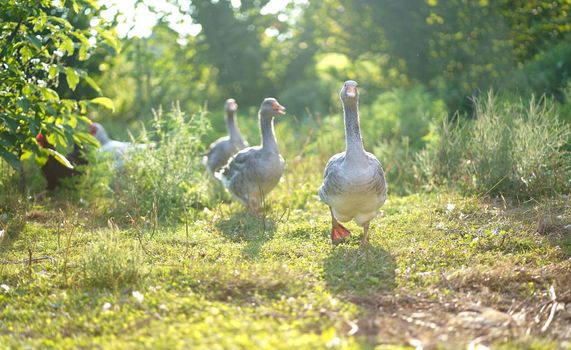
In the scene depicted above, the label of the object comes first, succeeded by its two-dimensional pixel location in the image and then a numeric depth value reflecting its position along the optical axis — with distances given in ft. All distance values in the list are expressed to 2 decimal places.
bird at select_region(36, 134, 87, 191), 30.16
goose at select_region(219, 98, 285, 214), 27.53
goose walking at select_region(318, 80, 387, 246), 19.93
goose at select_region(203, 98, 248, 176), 34.50
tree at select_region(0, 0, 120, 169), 20.89
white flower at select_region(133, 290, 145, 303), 15.81
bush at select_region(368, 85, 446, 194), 32.09
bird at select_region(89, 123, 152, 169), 29.06
